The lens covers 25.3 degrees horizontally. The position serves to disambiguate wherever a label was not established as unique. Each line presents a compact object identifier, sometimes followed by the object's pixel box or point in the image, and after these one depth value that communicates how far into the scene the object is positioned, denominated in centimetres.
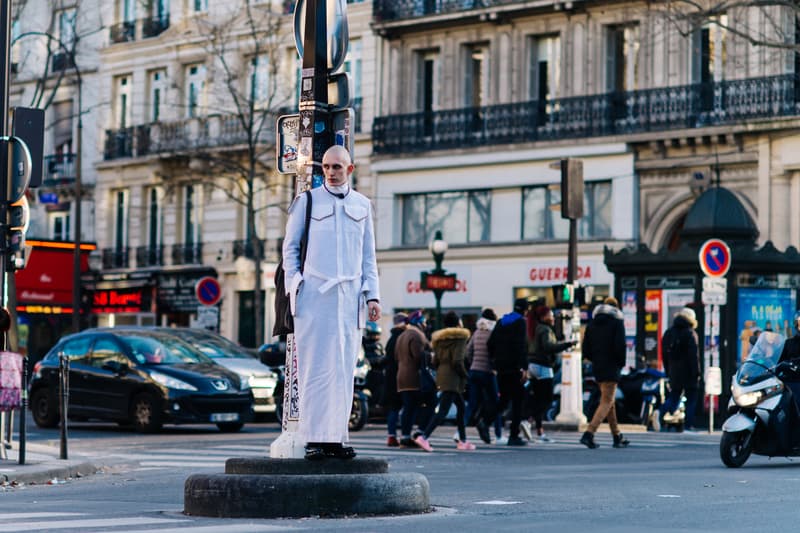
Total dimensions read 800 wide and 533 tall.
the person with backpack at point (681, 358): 2633
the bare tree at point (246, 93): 4862
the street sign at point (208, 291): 3841
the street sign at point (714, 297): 2744
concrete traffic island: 1079
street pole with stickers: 1216
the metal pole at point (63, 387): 1872
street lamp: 3844
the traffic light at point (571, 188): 2809
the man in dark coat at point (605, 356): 2144
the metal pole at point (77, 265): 4866
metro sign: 3576
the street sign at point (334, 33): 1235
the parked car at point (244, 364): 2769
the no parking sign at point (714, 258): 2775
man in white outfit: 1116
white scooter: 1731
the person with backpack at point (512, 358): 2202
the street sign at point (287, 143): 1235
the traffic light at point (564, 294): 2709
